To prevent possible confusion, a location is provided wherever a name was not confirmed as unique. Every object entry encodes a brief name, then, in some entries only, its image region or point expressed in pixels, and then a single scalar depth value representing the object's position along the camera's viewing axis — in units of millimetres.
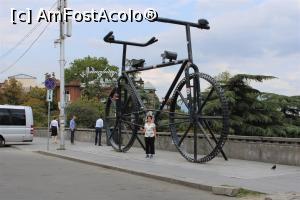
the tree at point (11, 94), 77875
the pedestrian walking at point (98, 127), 28344
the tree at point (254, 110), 26969
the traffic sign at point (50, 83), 25408
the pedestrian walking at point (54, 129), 31828
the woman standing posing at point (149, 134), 18984
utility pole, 24625
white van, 28812
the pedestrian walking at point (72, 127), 29842
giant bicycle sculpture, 16859
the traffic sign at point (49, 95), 25542
